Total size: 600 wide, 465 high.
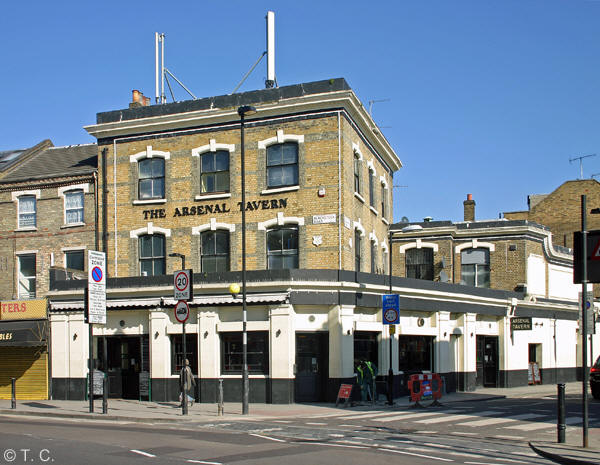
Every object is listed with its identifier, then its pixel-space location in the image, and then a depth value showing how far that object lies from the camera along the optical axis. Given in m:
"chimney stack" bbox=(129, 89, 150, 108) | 32.22
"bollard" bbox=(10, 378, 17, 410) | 23.26
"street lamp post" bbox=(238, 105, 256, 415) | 21.00
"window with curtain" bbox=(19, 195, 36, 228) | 31.50
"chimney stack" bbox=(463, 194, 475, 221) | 44.03
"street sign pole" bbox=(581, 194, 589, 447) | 13.64
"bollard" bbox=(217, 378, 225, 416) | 20.65
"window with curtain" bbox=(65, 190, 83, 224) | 30.67
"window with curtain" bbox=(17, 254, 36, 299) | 31.28
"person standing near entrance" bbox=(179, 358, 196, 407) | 21.52
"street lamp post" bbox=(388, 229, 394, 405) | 24.23
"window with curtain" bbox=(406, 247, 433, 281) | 39.50
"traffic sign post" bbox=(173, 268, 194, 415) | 21.52
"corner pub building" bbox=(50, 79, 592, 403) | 24.73
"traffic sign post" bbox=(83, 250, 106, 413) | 21.84
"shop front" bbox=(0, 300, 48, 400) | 27.80
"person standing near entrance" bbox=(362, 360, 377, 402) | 24.62
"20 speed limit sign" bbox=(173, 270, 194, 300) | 21.77
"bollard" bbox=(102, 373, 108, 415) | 21.08
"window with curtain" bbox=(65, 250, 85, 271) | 30.48
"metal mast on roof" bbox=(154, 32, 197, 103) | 32.22
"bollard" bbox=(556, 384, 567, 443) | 14.05
